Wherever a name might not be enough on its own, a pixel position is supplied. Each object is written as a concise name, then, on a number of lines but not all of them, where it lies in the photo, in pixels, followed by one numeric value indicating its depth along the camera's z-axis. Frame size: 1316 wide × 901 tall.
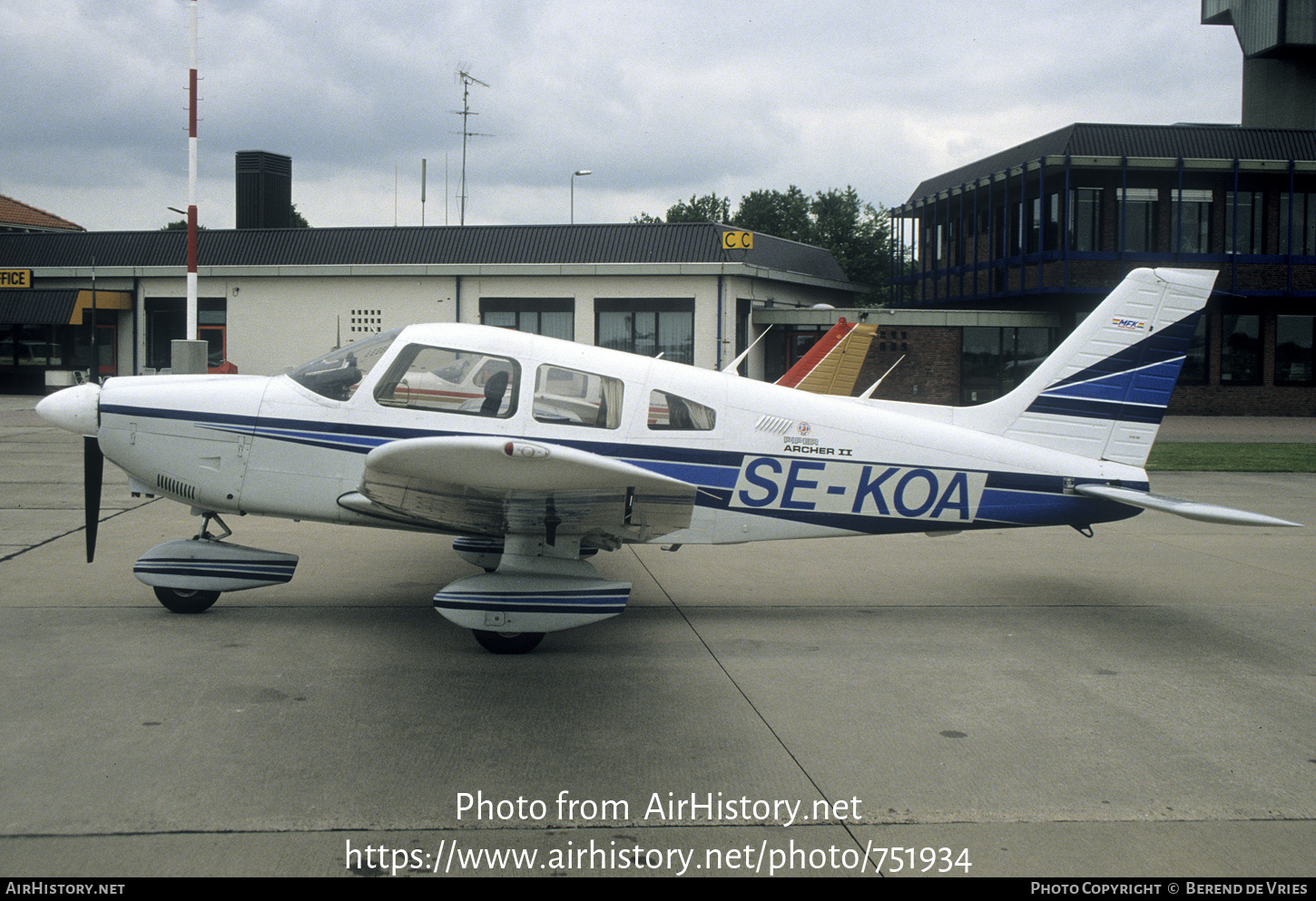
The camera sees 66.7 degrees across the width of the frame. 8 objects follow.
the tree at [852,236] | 79.88
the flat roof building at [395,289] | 27.59
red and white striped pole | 16.81
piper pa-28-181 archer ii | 6.25
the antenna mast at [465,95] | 41.59
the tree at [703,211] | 92.69
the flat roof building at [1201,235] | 29.14
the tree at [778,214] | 88.19
